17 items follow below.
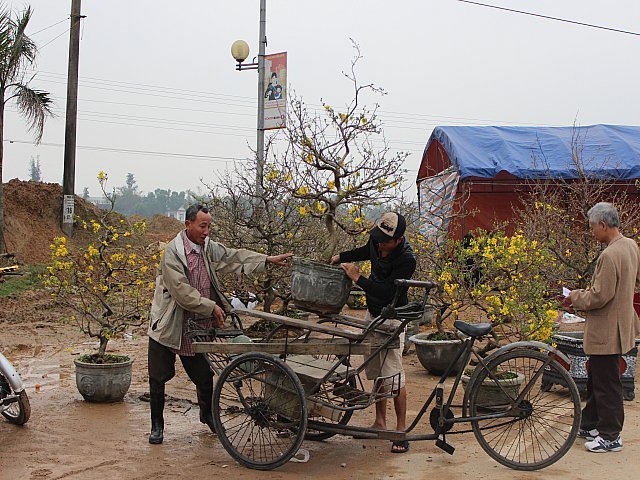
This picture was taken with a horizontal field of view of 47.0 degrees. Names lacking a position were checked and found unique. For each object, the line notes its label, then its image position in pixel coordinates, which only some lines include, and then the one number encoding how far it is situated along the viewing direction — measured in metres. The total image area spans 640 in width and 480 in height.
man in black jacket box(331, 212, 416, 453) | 5.24
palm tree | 15.67
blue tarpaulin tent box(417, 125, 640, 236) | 14.30
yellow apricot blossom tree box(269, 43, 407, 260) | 7.44
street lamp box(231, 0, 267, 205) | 12.45
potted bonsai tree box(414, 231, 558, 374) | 6.81
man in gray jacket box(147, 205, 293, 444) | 5.39
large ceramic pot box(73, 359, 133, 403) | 6.49
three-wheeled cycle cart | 4.89
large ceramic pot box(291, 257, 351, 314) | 5.12
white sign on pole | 19.38
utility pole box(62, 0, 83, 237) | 17.95
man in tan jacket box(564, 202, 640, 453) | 5.27
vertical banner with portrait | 12.23
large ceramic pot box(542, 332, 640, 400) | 6.70
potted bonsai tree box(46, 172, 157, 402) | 6.52
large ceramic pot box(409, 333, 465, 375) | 7.79
